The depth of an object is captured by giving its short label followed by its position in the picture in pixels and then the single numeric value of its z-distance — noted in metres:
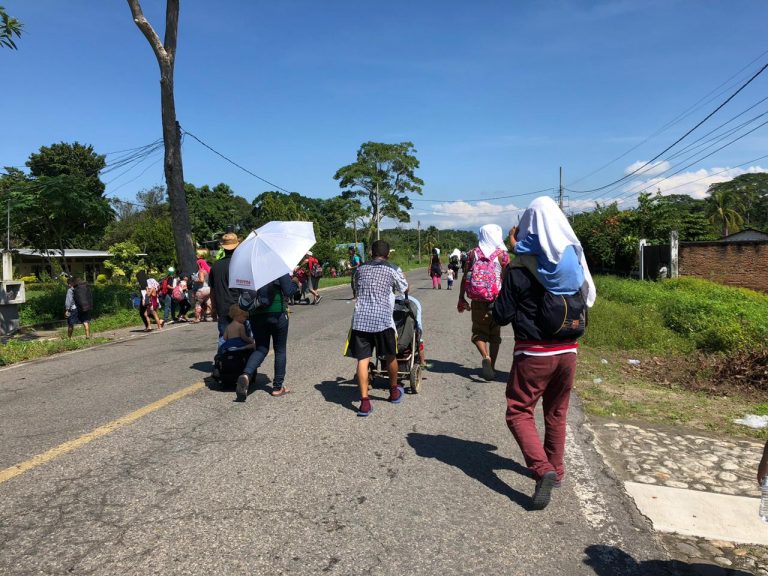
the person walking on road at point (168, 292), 14.98
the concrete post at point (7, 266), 15.48
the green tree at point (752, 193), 78.75
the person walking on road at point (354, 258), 17.49
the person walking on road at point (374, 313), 5.50
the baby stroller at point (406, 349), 6.17
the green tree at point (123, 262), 33.56
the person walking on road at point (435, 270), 23.83
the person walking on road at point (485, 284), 7.01
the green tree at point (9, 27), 8.23
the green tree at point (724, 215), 58.84
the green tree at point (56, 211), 16.09
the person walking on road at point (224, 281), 6.65
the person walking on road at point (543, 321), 3.59
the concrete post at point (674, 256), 20.72
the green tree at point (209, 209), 59.09
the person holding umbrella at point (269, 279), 5.82
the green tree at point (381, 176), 54.00
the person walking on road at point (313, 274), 19.14
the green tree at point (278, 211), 37.69
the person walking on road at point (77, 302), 11.61
